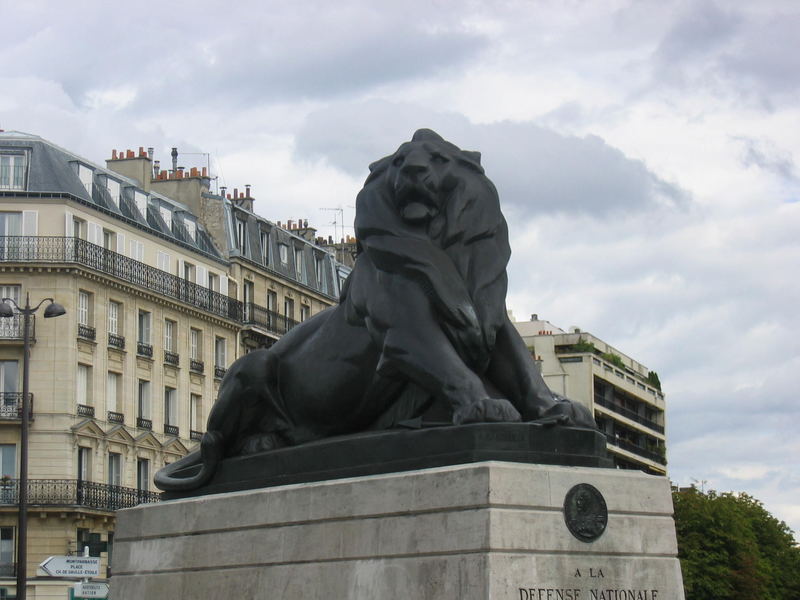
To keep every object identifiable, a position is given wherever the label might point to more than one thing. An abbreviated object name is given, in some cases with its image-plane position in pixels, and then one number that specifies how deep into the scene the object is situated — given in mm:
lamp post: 39688
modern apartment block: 101062
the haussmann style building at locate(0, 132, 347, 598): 61000
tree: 69688
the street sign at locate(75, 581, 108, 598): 32688
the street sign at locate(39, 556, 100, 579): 34969
